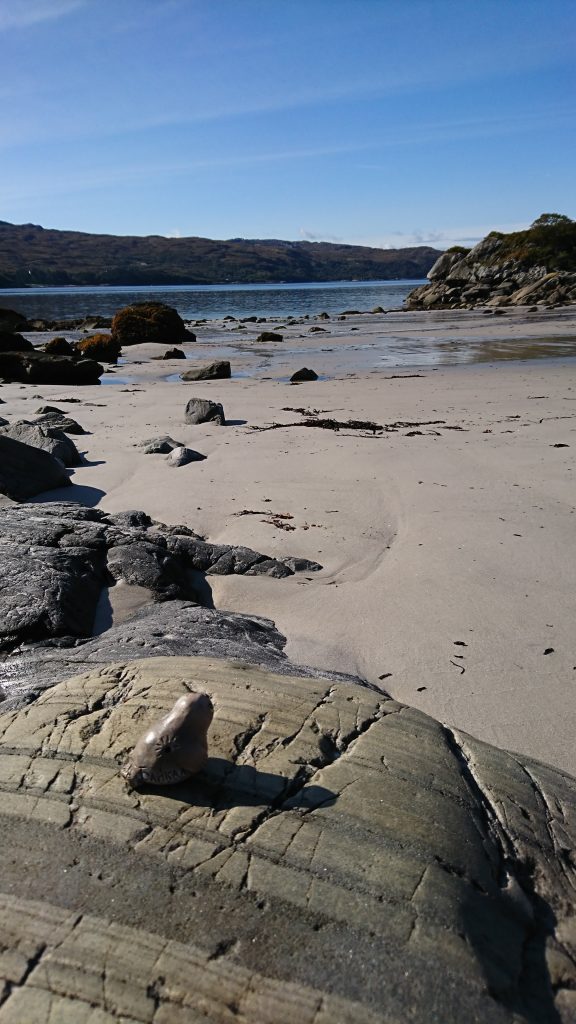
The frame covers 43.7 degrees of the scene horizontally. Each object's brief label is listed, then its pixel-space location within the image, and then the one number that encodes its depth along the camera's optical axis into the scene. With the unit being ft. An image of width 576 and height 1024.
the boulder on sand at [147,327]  85.51
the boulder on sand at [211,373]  52.54
